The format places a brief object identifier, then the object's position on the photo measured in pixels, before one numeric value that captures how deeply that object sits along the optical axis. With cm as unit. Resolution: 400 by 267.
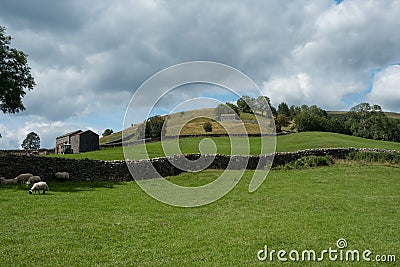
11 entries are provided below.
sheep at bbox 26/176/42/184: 1953
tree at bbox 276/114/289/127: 9525
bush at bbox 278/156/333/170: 3148
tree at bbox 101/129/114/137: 13905
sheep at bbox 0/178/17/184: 2058
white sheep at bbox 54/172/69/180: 2352
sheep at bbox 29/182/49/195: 1721
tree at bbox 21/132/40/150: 9064
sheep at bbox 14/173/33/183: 2088
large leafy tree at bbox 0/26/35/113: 2489
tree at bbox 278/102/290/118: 12631
